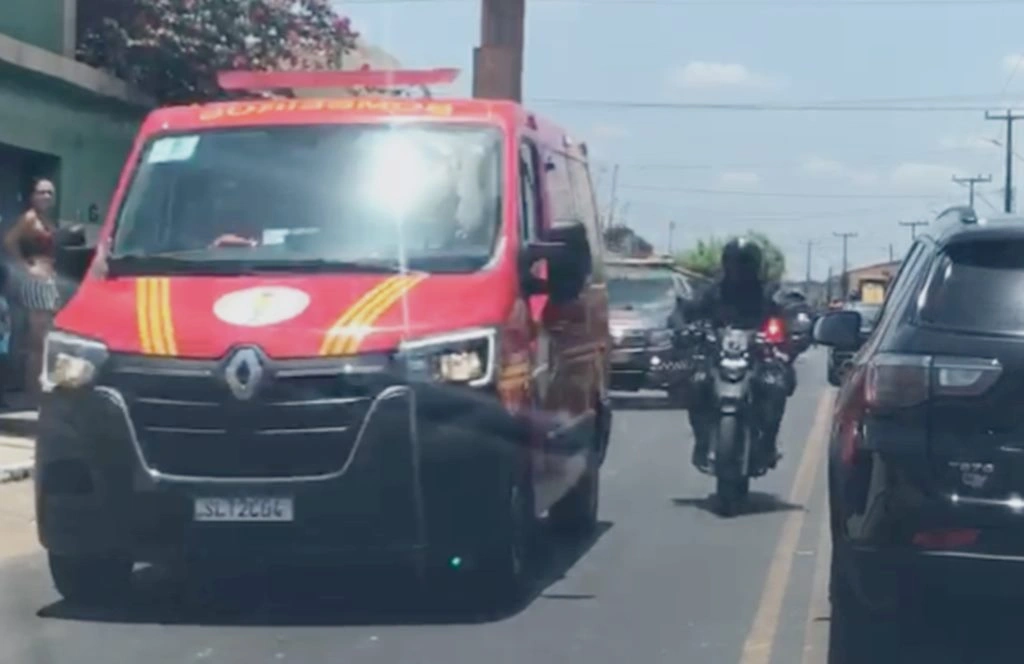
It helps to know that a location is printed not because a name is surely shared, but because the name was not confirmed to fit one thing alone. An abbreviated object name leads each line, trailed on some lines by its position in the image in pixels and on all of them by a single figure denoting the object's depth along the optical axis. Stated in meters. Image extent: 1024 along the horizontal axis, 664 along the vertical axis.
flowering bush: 22.72
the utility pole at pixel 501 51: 25.38
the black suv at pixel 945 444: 7.58
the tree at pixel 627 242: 62.01
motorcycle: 13.68
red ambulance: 9.36
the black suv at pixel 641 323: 25.52
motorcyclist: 13.97
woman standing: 16.42
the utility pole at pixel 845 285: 75.32
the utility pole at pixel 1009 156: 81.89
